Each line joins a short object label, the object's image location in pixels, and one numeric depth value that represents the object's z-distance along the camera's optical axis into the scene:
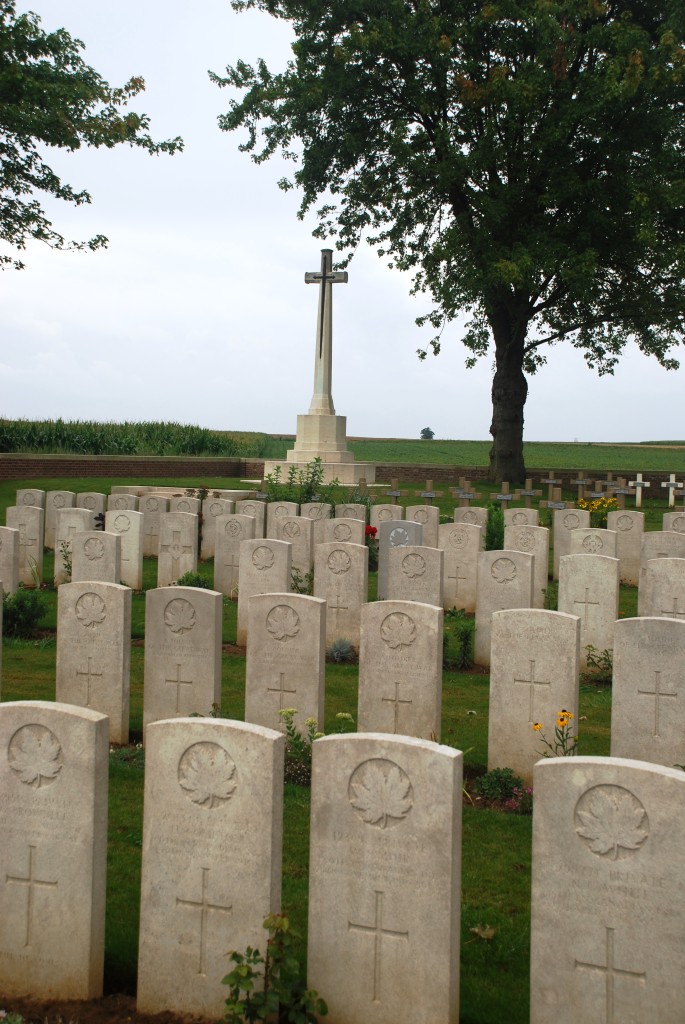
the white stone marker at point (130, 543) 12.38
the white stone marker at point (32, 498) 15.40
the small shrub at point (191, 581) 11.28
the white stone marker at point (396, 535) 12.06
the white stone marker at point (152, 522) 15.49
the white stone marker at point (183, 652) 6.72
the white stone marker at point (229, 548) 12.15
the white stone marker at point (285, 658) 6.54
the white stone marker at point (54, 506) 15.32
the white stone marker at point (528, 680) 6.30
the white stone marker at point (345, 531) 12.18
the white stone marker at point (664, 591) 8.70
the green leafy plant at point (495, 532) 13.85
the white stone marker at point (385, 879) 3.59
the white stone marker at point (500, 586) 8.97
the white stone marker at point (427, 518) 13.67
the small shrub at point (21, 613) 9.98
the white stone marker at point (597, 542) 11.52
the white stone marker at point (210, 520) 15.03
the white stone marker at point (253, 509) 15.06
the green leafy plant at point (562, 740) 5.98
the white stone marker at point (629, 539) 13.91
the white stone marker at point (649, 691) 6.07
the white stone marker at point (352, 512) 15.15
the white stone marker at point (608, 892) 3.36
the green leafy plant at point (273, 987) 3.54
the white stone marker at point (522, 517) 14.65
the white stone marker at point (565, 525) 13.68
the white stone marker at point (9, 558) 10.30
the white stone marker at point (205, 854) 3.72
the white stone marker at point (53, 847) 3.91
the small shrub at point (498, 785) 6.11
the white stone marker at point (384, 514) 15.02
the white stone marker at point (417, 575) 9.41
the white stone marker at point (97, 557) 10.27
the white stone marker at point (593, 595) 8.89
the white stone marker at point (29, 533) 12.83
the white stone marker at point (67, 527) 12.82
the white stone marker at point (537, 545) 11.41
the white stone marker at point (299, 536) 12.27
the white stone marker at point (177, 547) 12.33
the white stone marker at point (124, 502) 15.03
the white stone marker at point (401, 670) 6.48
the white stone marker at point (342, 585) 9.52
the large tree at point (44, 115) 21.42
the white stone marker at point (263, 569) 9.55
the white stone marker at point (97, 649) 6.80
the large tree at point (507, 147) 23.52
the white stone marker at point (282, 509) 15.10
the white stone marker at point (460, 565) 11.77
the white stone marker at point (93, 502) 15.75
